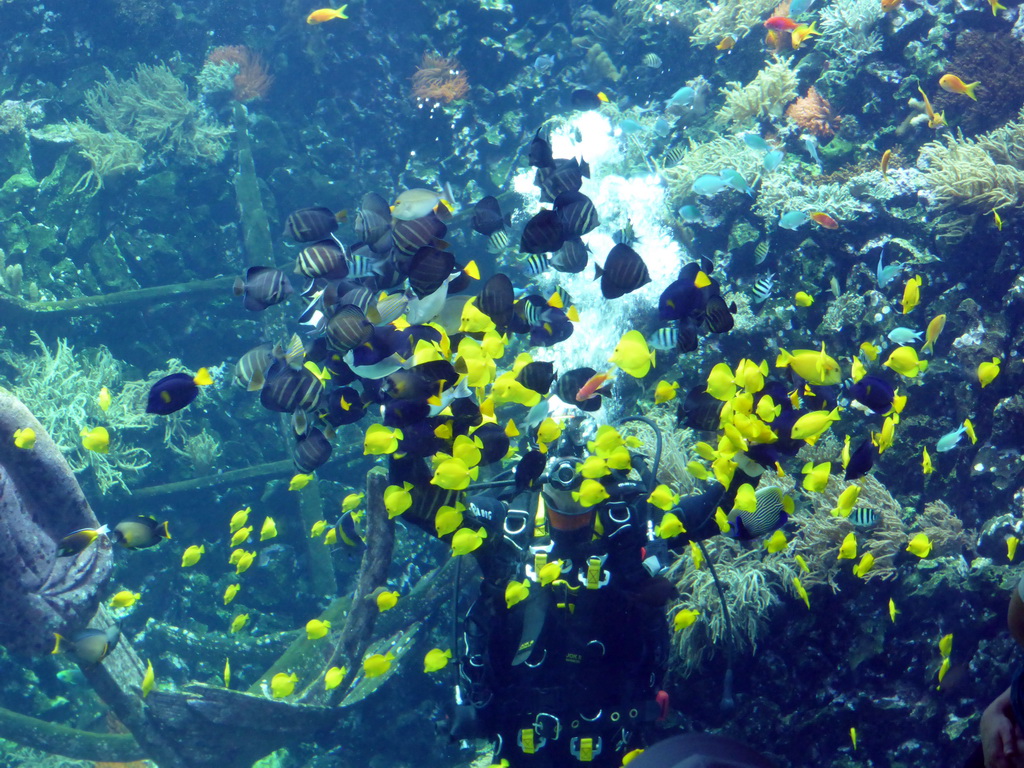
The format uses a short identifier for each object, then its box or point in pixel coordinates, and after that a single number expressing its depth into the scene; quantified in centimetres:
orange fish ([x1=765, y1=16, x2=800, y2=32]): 819
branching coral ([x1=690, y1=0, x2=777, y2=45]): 931
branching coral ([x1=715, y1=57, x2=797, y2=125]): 812
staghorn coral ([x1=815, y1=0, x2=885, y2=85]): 762
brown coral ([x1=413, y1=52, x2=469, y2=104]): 1001
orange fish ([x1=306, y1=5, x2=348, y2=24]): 861
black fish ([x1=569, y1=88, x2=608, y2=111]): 703
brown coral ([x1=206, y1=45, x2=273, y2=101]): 1045
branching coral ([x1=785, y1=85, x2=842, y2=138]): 774
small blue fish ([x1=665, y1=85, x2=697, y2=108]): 819
